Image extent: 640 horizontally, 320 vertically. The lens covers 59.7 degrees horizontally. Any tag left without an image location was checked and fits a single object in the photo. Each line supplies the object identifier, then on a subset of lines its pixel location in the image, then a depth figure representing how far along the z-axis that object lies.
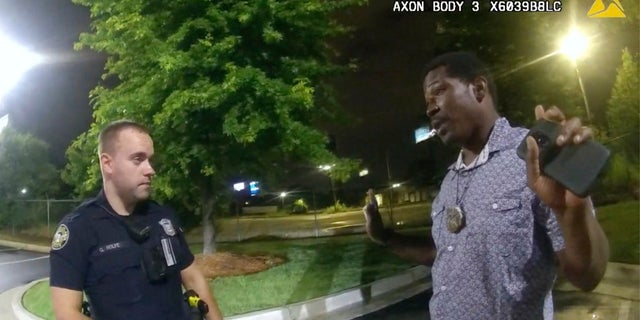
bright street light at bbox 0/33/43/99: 4.98
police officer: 1.93
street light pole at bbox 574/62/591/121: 6.67
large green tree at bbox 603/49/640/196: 6.47
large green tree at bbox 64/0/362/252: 6.86
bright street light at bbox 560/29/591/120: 5.55
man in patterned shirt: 1.00
